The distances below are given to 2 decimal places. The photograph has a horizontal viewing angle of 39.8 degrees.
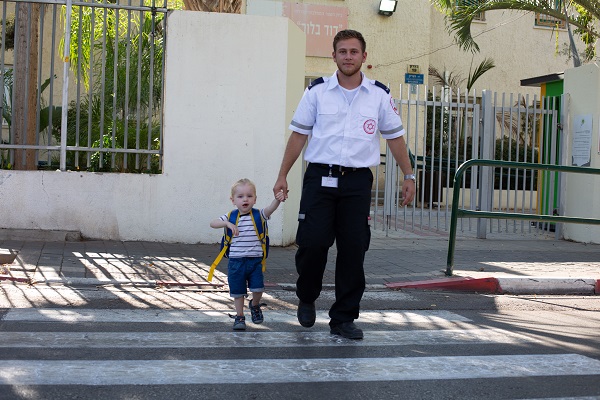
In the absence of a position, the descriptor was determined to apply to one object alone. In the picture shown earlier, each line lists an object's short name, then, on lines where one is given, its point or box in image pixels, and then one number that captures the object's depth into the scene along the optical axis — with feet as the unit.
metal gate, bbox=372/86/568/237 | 41.73
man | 17.88
